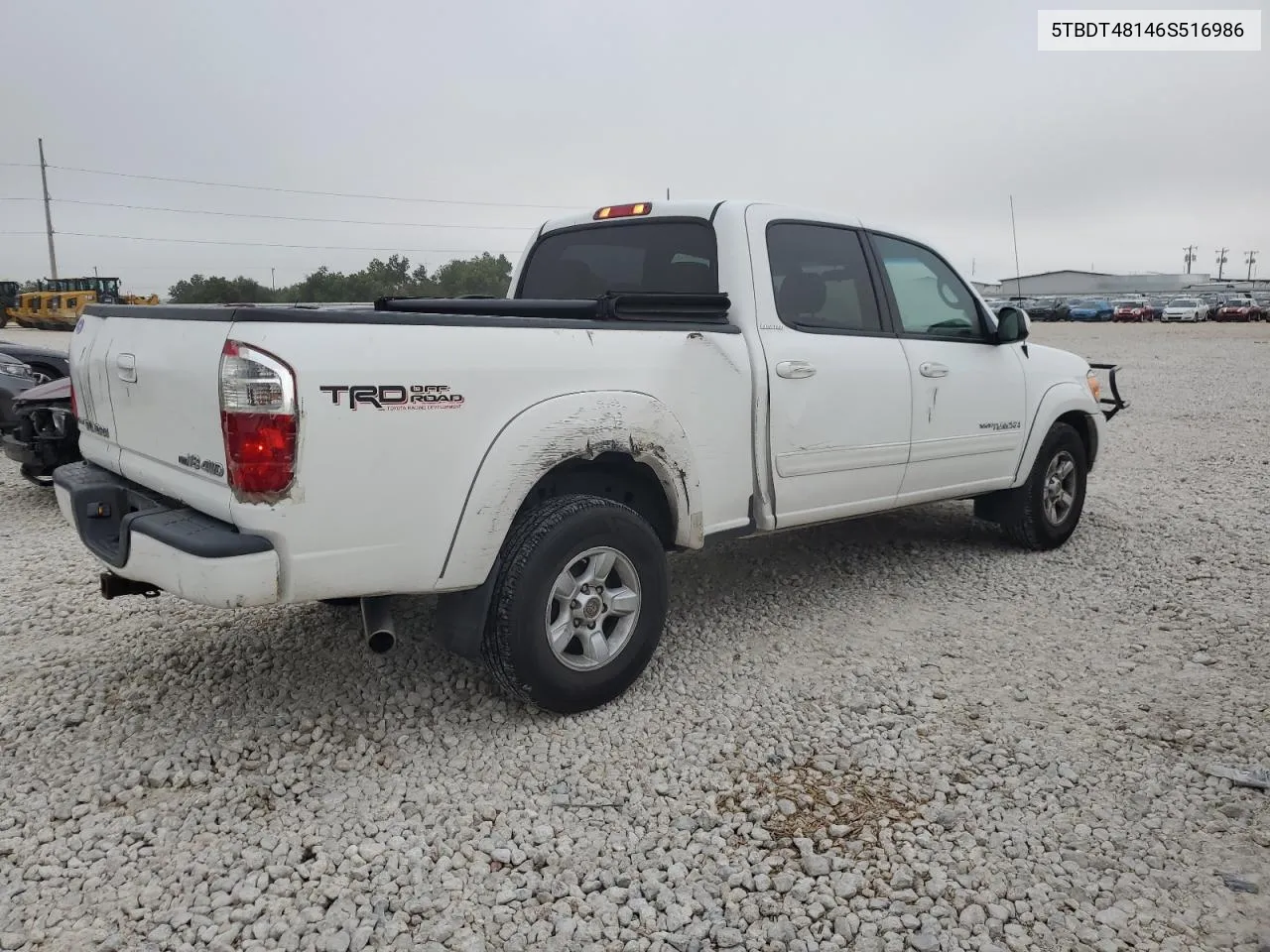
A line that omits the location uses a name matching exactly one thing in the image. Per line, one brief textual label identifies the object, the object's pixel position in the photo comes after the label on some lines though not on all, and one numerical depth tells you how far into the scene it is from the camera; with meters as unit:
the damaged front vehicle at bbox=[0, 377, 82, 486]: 6.29
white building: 106.12
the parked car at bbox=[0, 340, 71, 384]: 8.27
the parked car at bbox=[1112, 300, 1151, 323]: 51.66
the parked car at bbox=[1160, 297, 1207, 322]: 49.56
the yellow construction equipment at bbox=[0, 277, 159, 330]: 39.62
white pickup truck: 2.81
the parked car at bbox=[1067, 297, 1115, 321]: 55.28
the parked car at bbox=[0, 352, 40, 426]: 7.12
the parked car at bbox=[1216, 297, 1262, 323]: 48.00
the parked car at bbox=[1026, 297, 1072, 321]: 56.28
